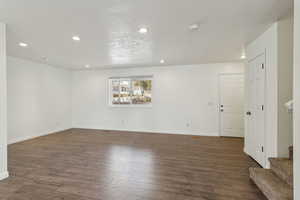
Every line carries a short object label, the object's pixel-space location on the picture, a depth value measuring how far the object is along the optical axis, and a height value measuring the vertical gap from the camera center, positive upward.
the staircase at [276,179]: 1.83 -1.11
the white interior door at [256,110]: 2.80 -0.24
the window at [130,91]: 5.88 +0.32
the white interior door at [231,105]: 4.98 -0.22
